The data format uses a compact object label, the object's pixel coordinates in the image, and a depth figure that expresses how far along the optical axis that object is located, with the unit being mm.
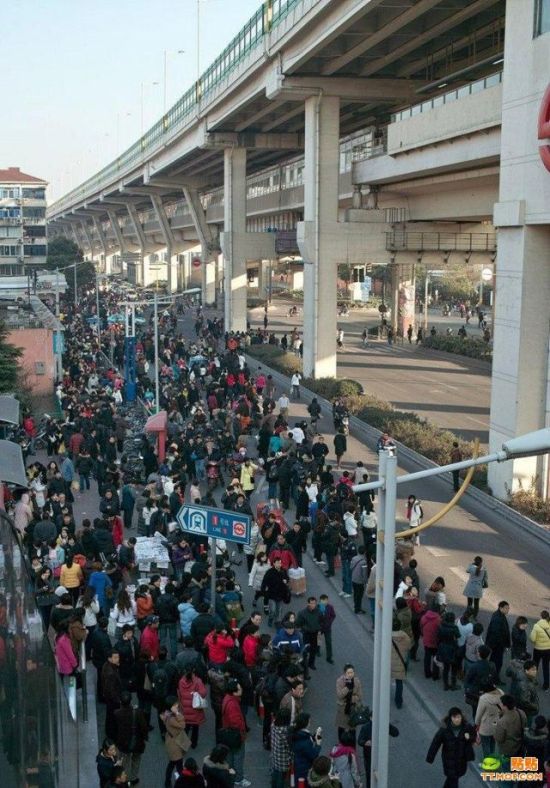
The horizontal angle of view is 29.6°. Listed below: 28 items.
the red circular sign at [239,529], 11898
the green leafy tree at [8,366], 28844
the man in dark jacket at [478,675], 10891
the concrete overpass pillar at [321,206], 35500
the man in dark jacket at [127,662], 11039
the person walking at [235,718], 9828
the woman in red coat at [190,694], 10422
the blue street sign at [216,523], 11957
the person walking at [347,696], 10195
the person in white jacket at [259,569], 14625
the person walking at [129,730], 9641
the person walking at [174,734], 9723
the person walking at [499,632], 12141
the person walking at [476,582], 13969
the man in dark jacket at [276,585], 13789
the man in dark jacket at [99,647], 11383
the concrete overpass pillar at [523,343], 20281
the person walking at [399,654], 11438
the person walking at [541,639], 11930
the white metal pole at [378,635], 8852
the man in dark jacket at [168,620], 12336
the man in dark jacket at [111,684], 10320
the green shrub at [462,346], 46469
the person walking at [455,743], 9430
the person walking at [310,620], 12492
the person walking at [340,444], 23453
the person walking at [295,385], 34250
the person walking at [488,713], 10016
